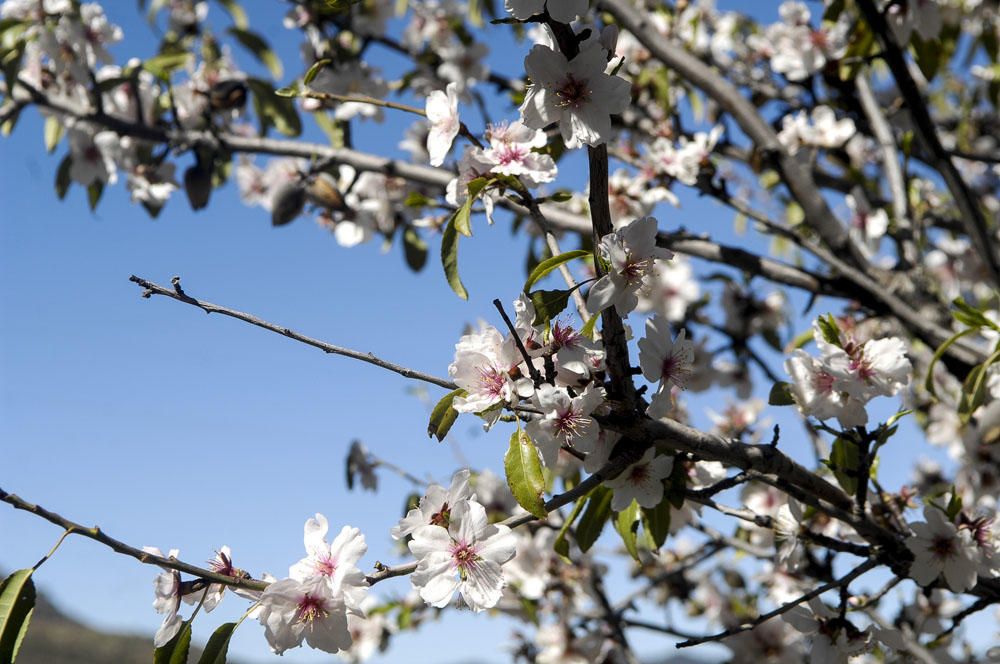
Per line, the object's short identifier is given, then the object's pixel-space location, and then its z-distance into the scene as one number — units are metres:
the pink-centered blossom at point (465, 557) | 1.14
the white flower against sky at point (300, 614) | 1.13
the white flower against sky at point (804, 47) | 1.81
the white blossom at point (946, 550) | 1.22
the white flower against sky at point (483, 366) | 1.13
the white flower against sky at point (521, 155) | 1.19
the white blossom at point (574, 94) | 1.14
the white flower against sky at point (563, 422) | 1.11
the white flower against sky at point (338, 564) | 1.13
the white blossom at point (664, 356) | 1.16
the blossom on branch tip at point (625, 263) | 1.12
